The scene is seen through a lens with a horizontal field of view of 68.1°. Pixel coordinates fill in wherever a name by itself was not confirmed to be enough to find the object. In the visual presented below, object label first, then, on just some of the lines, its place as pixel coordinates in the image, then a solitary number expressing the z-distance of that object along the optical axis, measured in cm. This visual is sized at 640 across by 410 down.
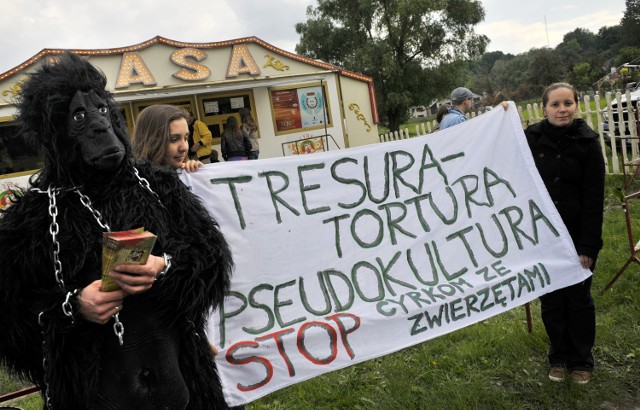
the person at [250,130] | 912
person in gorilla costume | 136
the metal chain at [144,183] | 153
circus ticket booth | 1175
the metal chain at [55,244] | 134
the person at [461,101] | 512
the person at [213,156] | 1035
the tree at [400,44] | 2427
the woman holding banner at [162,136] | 214
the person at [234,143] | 875
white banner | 232
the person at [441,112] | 539
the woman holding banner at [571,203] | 281
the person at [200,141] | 820
